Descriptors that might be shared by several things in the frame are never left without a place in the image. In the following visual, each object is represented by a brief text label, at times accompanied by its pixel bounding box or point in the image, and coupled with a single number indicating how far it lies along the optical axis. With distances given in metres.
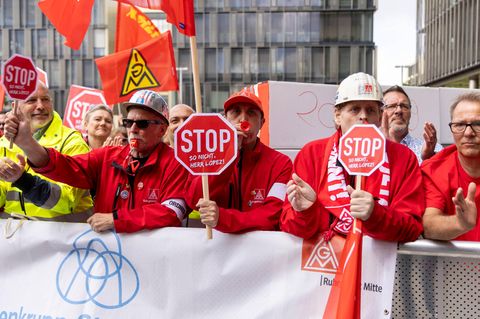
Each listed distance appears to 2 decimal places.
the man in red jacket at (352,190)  2.63
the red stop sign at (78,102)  9.14
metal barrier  2.64
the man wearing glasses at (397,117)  5.09
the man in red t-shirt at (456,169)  2.86
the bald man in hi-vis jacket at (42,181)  3.31
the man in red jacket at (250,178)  3.22
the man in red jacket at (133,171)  3.18
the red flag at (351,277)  2.59
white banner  2.84
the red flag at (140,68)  6.27
